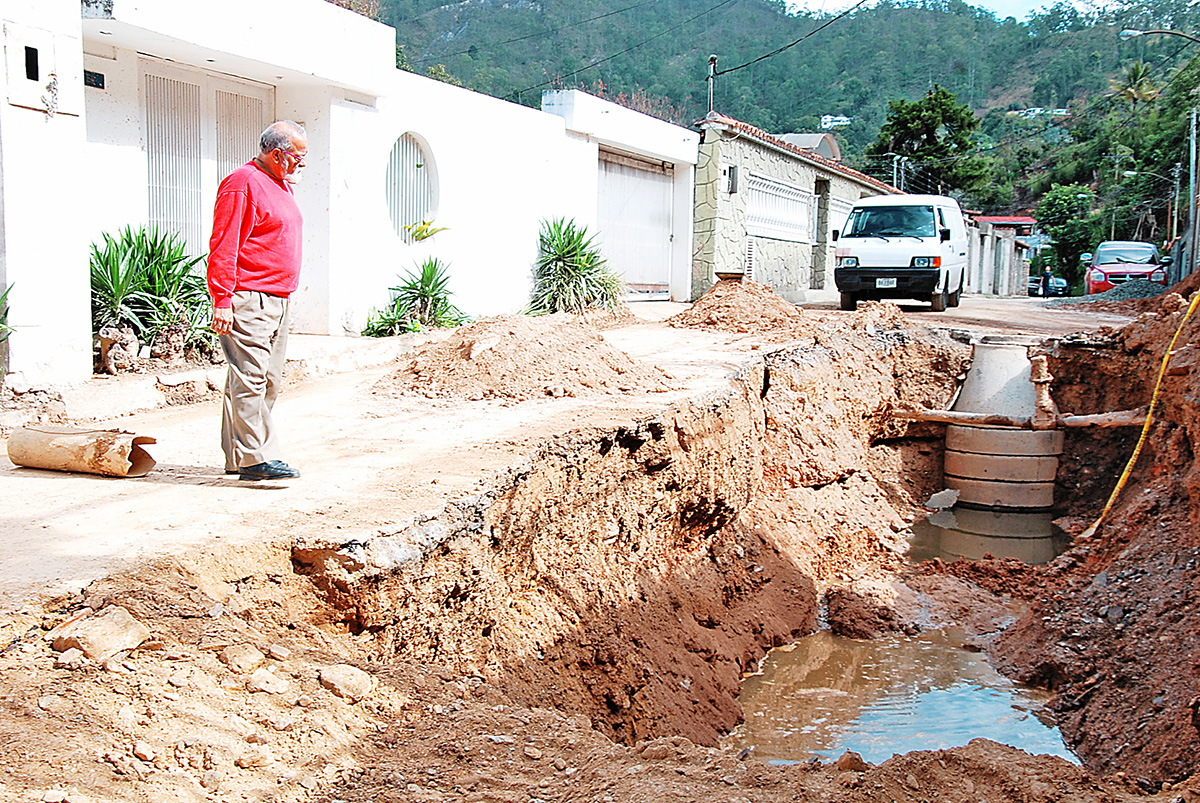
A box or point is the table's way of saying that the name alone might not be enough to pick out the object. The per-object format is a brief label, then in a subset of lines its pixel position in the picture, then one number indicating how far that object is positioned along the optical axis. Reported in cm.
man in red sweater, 461
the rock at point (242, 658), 305
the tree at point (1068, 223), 4581
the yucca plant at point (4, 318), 624
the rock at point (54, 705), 266
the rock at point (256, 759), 272
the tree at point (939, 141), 4125
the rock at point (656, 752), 339
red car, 2508
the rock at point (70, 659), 286
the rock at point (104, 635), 294
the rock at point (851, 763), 365
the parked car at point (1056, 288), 4097
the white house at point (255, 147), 649
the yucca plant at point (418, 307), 1049
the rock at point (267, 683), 301
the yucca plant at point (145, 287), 739
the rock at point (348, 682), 316
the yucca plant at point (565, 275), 1341
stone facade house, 1833
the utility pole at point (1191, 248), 1973
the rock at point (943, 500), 1052
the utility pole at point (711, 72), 2170
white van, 1498
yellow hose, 788
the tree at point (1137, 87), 5611
